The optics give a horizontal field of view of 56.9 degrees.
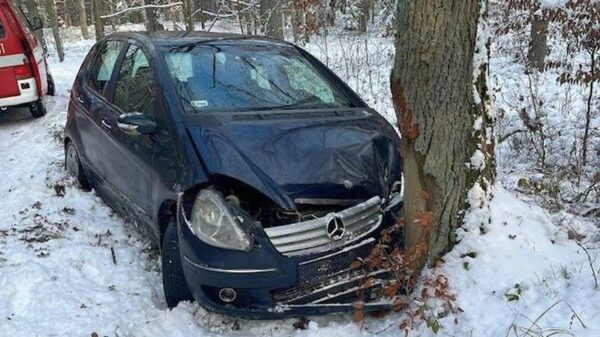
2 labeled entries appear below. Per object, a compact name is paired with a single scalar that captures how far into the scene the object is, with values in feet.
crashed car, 9.79
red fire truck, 25.75
